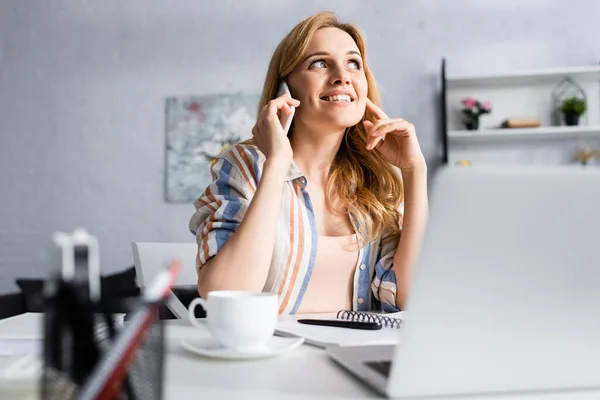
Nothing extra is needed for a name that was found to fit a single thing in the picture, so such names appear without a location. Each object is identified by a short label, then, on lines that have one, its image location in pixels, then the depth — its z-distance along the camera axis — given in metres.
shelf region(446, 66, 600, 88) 3.16
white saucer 0.61
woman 1.25
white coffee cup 0.63
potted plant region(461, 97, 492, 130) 3.29
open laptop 0.39
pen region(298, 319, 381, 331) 0.82
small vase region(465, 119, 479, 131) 3.30
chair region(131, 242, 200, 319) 1.30
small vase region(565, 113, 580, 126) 3.19
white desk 0.47
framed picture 3.65
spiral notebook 0.71
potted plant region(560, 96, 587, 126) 3.18
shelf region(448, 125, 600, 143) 3.17
